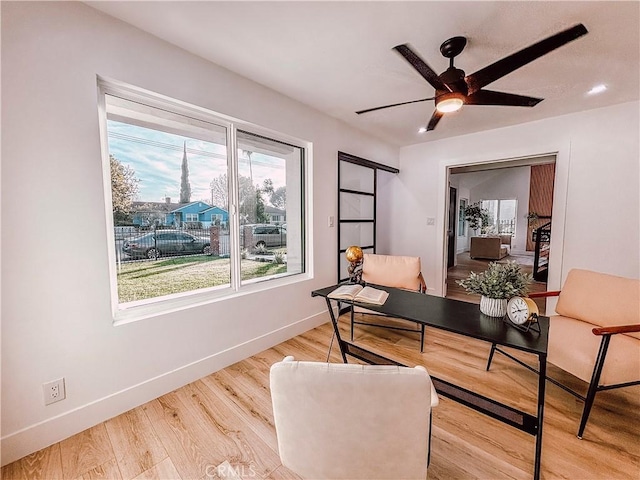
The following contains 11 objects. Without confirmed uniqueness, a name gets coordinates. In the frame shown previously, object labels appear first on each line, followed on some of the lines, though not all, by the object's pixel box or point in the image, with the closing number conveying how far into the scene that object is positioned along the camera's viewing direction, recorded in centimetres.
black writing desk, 133
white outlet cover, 156
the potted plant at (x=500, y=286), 165
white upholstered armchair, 86
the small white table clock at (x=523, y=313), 149
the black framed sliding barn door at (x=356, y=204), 360
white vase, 166
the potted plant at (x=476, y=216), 991
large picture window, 193
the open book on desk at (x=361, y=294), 194
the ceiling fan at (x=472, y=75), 145
